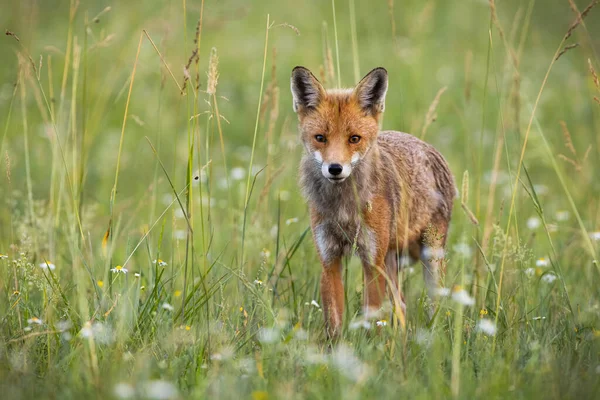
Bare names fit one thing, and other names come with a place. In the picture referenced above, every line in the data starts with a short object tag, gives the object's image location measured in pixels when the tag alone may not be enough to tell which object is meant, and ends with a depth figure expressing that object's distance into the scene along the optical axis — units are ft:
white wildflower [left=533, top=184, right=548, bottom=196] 60.29
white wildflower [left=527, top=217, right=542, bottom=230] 46.57
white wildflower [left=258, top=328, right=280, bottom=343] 24.20
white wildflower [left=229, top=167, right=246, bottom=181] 57.30
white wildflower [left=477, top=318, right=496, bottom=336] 25.72
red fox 33.27
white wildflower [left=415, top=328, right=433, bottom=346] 26.48
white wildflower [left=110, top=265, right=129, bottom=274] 30.01
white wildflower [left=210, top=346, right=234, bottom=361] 23.94
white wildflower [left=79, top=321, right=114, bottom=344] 25.86
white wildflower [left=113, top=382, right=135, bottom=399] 19.71
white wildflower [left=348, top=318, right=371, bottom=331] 26.79
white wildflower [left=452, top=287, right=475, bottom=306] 23.25
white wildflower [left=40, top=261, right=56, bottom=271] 30.41
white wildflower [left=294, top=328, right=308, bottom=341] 26.91
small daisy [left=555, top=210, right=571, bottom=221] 49.27
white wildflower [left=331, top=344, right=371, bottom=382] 22.07
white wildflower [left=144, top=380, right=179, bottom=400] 19.57
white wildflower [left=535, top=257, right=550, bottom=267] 35.68
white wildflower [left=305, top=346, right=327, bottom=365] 23.58
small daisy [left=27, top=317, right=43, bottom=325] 26.96
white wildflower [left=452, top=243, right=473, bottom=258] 26.04
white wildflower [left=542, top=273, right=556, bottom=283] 35.49
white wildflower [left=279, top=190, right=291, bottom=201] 58.49
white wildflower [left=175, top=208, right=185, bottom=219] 55.36
